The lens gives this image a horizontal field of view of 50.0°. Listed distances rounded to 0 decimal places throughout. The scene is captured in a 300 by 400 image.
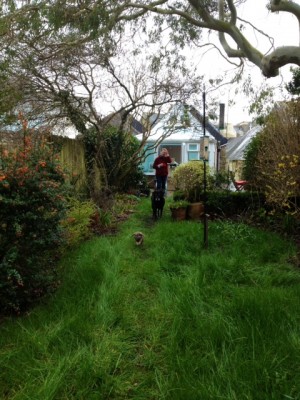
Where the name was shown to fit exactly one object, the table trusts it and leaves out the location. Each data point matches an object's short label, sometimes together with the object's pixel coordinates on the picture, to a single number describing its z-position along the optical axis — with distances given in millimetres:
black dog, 8305
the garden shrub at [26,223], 3445
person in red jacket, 9367
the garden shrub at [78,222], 5634
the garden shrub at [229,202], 8039
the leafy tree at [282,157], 5781
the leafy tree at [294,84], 9375
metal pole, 5547
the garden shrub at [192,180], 9094
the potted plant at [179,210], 8016
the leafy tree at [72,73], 5430
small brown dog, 5949
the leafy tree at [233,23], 5020
